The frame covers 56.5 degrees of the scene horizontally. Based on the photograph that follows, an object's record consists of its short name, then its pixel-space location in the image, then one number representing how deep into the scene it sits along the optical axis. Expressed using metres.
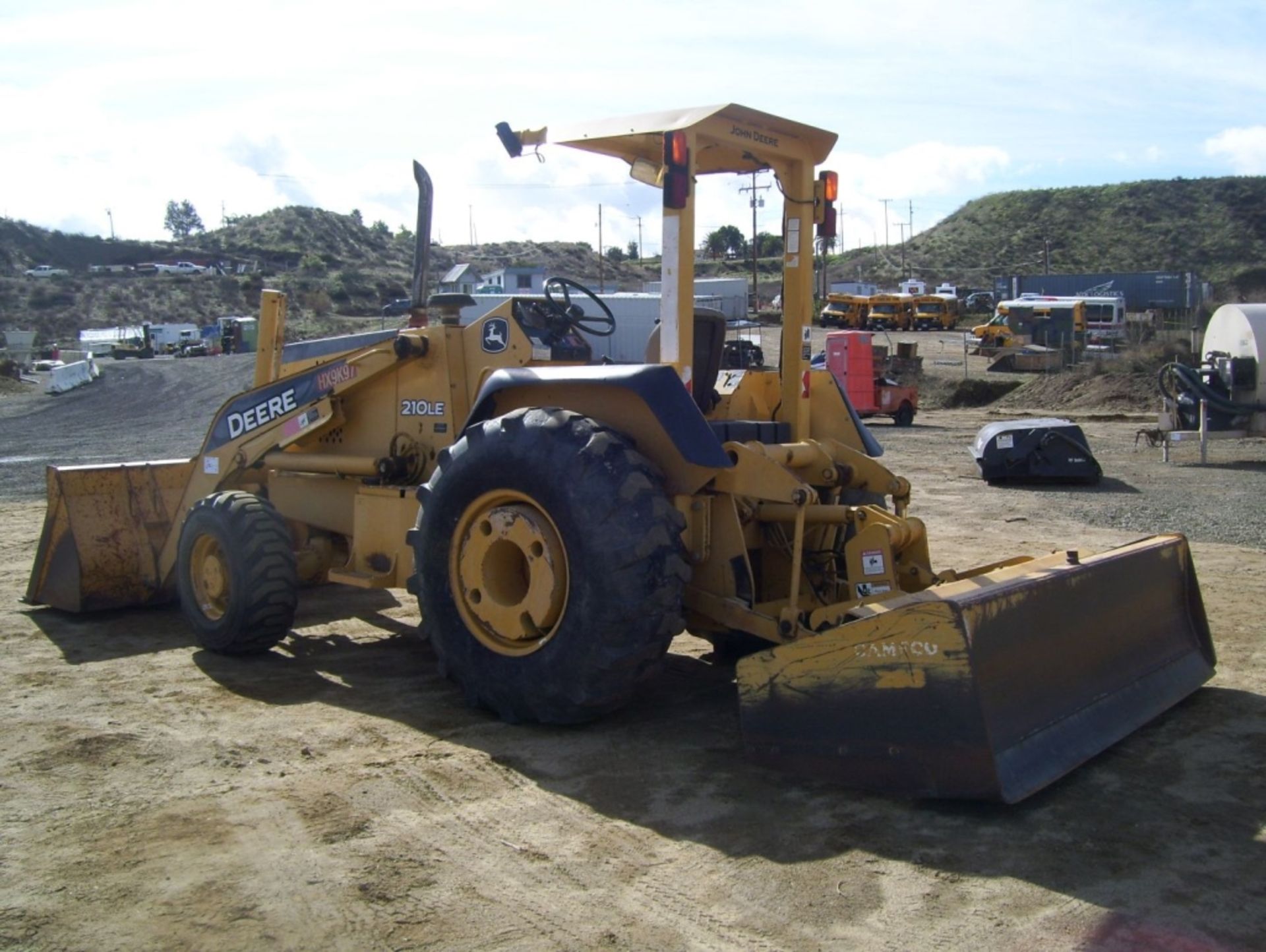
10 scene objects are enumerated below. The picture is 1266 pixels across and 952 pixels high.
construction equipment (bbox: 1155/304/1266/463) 17.22
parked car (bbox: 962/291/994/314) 65.00
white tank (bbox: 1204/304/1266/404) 17.08
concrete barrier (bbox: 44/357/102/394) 35.53
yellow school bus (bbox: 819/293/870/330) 57.06
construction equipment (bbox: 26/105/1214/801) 4.38
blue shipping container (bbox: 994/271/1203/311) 60.78
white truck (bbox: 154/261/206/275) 75.56
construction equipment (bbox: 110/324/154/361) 53.47
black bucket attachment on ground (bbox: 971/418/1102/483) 14.62
